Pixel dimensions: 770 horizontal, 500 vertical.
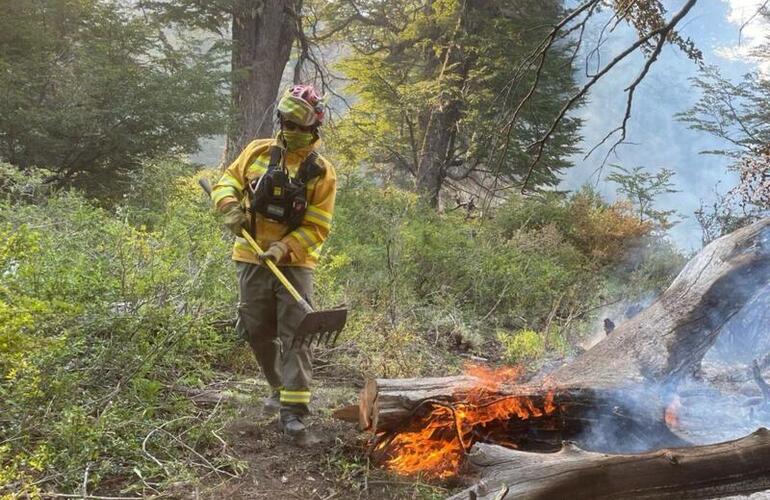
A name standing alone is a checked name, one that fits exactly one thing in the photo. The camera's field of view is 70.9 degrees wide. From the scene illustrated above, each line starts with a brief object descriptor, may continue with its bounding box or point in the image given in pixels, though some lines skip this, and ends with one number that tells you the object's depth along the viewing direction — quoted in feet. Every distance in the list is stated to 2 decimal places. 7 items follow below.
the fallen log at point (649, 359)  10.06
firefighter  10.85
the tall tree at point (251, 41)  31.65
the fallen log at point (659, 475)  7.27
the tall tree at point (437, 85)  36.81
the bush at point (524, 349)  17.47
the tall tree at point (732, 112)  33.50
